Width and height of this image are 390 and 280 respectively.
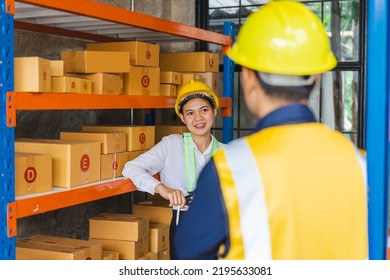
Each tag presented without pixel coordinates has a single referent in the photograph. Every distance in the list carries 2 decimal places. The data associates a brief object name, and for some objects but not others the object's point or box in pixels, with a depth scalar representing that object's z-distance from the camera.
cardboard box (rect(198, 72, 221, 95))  5.05
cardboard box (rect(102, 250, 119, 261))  3.94
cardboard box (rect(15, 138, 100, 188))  3.47
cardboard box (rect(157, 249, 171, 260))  4.48
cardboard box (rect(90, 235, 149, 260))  4.12
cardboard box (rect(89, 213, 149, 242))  4.12
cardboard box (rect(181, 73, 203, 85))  4.76
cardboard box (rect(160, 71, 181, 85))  4.55
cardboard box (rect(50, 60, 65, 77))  3.36
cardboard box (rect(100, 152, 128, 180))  3.86
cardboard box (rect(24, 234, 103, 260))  3.65
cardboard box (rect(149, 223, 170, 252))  4.42
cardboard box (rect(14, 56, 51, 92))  3.05
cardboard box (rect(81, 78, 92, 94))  3.57
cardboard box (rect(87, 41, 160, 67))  4.14
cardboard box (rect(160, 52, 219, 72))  5.01
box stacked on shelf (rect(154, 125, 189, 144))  4.82
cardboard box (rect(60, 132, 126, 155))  3.89
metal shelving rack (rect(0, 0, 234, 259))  2.84
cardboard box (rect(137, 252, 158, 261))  4.26
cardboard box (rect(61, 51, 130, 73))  3.75
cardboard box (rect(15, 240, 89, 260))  3.44
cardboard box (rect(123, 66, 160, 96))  4.07
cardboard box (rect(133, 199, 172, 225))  4.66
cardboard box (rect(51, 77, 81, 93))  3.33
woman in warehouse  3.94
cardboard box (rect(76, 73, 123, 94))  3.74
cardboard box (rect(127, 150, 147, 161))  4.14
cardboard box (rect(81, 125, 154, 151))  4.15
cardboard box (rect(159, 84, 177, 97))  4.54
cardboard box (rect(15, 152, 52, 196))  3.09
